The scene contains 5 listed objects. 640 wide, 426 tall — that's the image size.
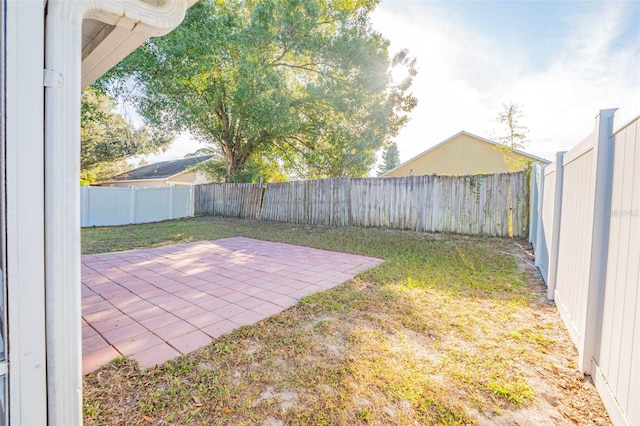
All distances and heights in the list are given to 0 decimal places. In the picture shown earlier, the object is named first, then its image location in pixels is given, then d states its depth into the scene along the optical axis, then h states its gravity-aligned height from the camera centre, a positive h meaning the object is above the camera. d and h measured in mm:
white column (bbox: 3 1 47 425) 753 -43
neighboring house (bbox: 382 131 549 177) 14640 +2560
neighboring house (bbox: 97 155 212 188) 17594 +1198
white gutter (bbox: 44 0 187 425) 816 -40
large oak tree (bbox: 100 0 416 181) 7588 +3575
